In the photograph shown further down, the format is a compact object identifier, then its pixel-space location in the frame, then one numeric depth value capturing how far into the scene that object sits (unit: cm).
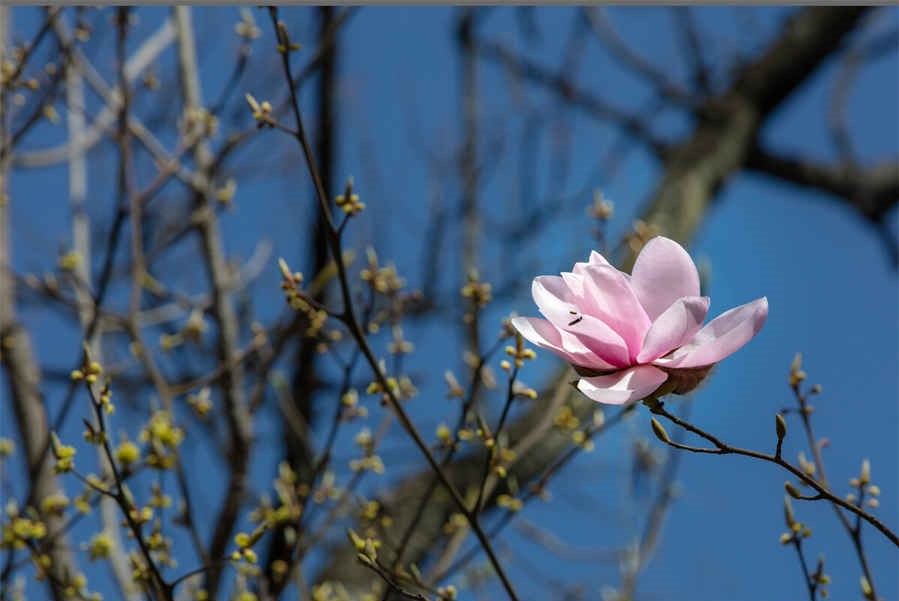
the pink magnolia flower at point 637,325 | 298
